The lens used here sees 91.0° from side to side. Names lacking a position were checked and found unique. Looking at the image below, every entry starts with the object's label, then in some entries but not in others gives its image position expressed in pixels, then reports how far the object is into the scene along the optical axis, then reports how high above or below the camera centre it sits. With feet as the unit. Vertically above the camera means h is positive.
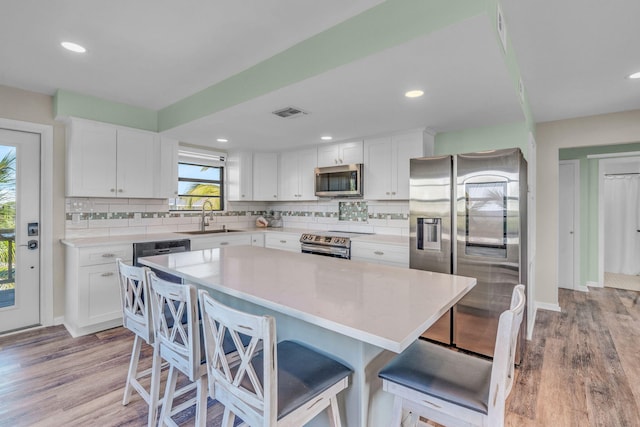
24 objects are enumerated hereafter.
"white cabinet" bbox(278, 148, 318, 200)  14.93 +1.94
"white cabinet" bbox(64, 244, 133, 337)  9.91 -2.43
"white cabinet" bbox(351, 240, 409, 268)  10.68 -1.38
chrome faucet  14.70 -0.11
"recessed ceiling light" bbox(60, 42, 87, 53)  7.45 +4.01
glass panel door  10.20 -0.54
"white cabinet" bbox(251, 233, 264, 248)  14.80 -1.19
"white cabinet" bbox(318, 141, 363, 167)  13.19 +2.66
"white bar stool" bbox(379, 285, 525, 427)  3.55 -2.09
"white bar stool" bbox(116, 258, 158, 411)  5.69 -1.94
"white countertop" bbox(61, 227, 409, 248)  10.12 -0.90
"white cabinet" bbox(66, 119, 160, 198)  10.68 +1.91
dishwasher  10.23 -1.26
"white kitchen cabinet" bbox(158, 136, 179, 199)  12.84 +1.87
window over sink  14.64 +1.66
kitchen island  3.63 -1.20
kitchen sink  14.17 -0.82
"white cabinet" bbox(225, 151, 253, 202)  15.74 +1.91
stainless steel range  12.02 -1.19
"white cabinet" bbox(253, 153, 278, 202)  16.11 +1.94
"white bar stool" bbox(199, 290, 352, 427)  3.35 -2.05
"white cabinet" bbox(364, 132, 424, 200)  11.62 +1.99
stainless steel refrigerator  8.35 -0.47
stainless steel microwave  12.93 +1.45
